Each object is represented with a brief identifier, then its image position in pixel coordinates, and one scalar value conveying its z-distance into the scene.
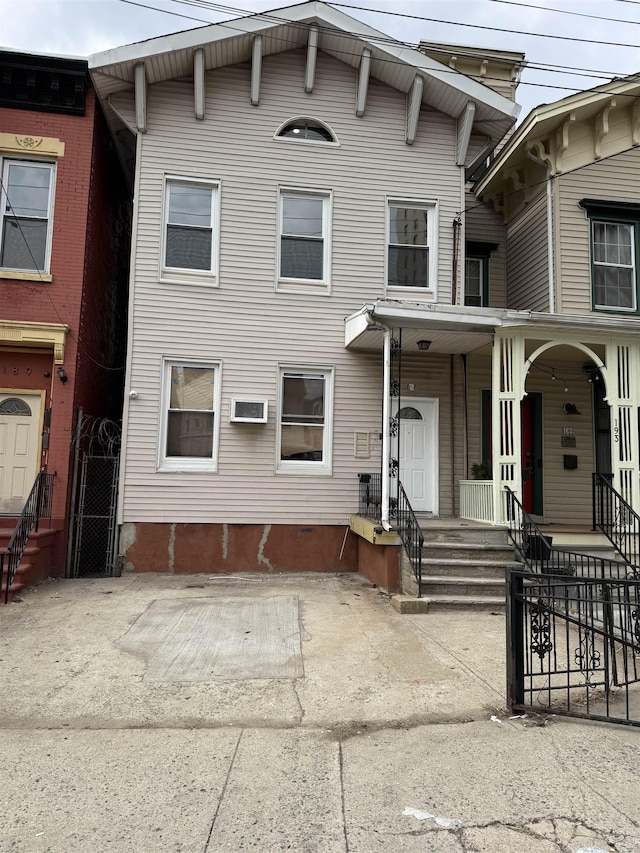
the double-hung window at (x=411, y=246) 10.58
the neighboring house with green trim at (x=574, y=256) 10.45
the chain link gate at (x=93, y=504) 9.23
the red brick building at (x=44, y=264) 9.15
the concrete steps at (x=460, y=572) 7.33
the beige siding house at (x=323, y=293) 9.52
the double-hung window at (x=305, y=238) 10.30
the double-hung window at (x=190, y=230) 9.96
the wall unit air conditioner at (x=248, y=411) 9.62
